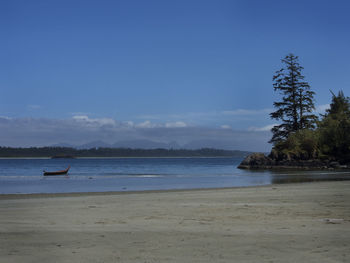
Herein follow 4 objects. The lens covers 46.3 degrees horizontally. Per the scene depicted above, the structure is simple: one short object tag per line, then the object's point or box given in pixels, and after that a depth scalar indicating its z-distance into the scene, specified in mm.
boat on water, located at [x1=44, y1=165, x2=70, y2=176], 53031
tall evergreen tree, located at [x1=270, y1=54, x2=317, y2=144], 65125
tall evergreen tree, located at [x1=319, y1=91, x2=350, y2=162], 54094
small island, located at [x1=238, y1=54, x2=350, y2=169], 54469
